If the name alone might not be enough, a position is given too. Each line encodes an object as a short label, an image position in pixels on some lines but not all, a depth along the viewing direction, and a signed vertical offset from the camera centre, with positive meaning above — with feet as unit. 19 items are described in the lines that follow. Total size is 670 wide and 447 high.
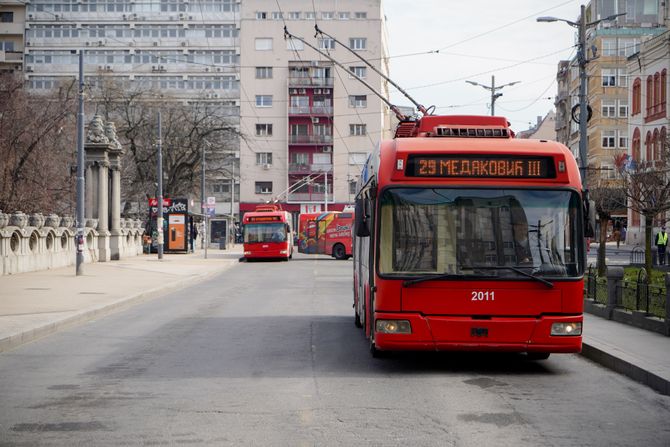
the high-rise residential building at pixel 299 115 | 318.04 +34.65
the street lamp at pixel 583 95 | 70.79 +9.58
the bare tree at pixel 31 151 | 161.89 +12.34
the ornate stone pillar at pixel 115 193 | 157.22 +4.89
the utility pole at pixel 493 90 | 123.95 +16.80
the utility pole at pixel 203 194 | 183.39 +5.97
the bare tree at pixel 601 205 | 80.18 +2.40
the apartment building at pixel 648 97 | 177.68 +23.89
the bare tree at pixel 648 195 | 77.16 +2.56
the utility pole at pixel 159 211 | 155.84 +1.99
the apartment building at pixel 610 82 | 261.85 +37.75
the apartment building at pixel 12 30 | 329.52 +62.82
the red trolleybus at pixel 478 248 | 36.09 -0.81
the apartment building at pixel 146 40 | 330.13 +60.10
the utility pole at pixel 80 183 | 104.06 +4.18
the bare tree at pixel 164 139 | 218.18 +18.57
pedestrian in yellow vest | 123.44 -2.00
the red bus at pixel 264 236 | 172.55 -1.98
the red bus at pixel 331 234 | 184.34 -1.78
